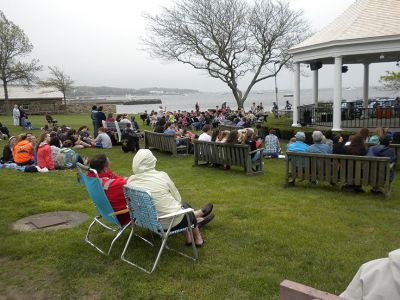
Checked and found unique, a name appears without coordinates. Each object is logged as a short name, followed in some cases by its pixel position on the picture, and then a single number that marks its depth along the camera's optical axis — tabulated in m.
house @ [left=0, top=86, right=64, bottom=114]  46.16
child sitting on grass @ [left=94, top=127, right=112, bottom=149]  15.47
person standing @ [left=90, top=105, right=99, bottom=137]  17.49
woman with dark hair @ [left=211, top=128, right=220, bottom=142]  11.52
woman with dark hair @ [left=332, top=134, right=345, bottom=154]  8.77
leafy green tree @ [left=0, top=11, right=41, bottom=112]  44.22
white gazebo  14.48
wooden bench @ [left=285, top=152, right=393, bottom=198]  7.50
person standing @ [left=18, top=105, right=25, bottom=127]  24.83
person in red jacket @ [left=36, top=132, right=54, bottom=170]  10.74
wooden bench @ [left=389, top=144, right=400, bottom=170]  10.04
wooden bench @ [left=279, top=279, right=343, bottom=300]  2.04
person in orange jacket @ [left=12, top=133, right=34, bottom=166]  11.14
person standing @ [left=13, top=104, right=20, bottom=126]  25.02
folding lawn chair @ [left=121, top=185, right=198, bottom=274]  4.36
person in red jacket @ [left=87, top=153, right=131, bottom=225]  4.95
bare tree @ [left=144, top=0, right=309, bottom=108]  30.53
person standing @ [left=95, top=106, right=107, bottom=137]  17.39
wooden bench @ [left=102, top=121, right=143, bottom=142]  16.39
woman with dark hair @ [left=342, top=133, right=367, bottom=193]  8.10
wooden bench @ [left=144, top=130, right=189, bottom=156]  13.30
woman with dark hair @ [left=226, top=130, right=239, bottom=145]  10.27
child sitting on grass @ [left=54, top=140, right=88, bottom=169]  11.10
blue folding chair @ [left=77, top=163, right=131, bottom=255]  4.79
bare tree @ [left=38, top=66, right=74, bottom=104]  56.13
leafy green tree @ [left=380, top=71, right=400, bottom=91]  38.36
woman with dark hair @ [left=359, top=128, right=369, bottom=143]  9.17
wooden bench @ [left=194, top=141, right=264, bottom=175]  10.02
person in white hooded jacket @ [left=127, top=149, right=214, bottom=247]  4.68
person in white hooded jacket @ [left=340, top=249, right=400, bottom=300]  1.90
